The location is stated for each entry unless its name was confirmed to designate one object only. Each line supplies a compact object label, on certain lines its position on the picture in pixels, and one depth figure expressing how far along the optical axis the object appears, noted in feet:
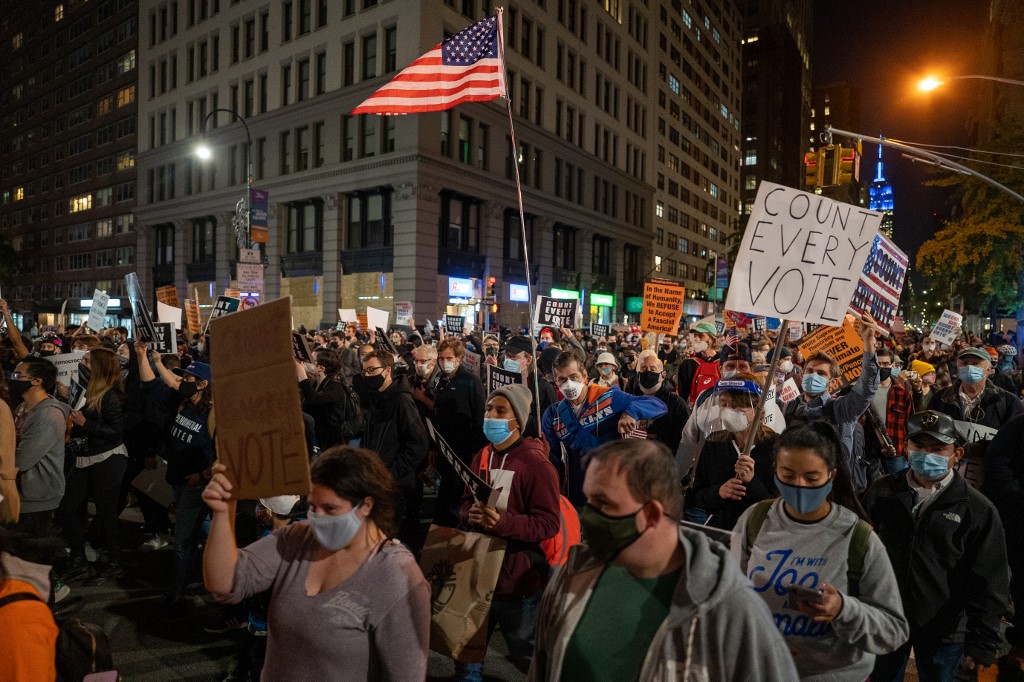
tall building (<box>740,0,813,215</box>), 386.73
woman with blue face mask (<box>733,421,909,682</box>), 8.57
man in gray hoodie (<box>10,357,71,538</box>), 18.47
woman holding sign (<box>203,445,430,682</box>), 8.51
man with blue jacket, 18.35
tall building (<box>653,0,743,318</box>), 218.18
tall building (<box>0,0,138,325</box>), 206.39
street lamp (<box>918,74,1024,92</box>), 48.32
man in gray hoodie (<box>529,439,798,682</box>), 6.03
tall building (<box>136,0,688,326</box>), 116.67
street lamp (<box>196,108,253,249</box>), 79.41
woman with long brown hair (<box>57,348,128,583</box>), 21.68
